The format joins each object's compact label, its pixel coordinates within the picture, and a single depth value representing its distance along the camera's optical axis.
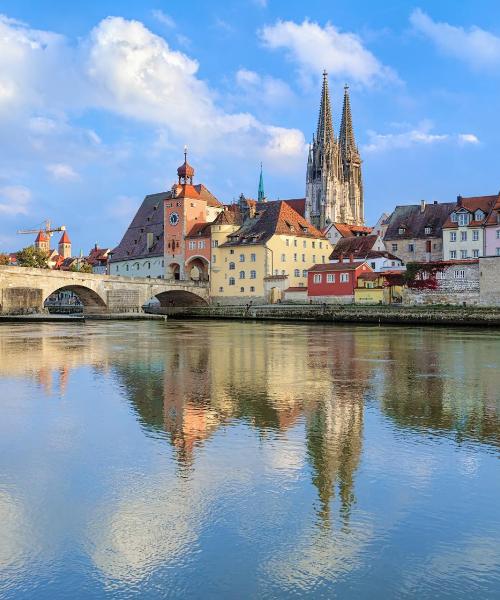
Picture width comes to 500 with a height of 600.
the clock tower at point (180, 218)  85.75
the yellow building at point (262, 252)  76.19
